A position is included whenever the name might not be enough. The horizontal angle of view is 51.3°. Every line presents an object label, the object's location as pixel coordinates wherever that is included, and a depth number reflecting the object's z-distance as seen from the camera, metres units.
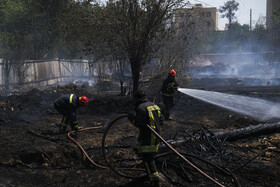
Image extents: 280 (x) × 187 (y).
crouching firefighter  7.10
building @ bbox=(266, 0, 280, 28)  56.25
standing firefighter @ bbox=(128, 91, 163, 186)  4.35
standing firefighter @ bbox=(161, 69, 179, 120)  9.08
